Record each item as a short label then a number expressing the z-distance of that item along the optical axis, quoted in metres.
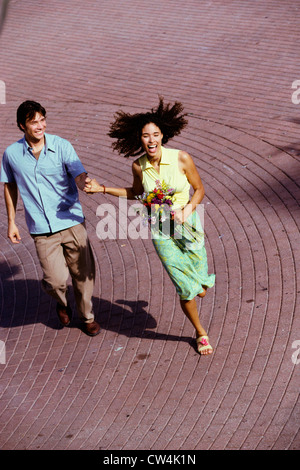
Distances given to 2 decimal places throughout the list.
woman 10.70
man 11.28
